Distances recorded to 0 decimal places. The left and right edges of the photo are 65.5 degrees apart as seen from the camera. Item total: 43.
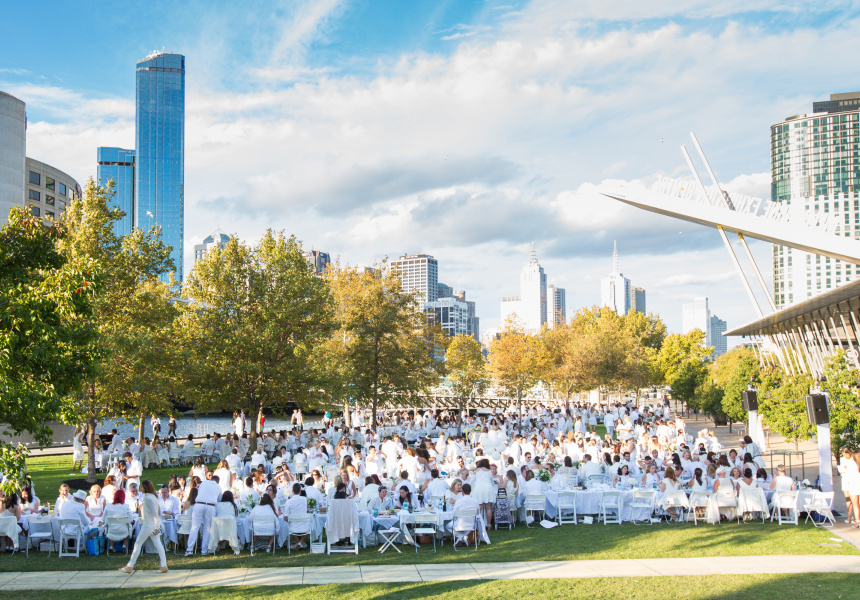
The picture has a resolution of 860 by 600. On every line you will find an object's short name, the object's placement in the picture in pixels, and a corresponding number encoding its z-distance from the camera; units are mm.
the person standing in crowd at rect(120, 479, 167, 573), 11281
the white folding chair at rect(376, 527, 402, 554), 13180
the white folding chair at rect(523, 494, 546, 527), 15367
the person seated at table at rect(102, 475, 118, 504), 13555
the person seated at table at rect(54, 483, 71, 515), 12742
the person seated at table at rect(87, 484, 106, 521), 13164
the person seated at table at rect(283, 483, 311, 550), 13070
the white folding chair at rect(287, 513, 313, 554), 12981
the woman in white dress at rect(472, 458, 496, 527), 14617
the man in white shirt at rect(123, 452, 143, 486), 16873
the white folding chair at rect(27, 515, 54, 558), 12586
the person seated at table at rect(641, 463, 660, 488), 16297
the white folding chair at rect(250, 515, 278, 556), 12789
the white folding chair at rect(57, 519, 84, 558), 12469
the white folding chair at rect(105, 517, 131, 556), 12594
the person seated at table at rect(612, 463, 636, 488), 16641
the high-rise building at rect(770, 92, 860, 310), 166500
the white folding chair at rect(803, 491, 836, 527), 14688
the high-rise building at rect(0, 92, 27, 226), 71062
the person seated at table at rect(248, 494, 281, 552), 12859
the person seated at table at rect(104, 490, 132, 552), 12680
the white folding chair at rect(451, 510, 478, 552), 13234
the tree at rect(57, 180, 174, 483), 20691
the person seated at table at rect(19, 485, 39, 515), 13312
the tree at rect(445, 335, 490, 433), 50000
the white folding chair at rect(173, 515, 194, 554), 12945
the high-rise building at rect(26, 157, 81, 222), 101000
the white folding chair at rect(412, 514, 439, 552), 13117
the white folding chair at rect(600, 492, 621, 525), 15617
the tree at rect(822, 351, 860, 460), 18094
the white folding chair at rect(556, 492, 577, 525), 15651
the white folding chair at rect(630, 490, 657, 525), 15641
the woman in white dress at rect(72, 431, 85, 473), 24656
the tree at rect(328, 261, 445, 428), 35000
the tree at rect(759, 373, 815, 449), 22016
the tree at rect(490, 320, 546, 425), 52844
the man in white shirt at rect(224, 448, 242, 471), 19930
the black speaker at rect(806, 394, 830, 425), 15547
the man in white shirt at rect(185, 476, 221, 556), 12836
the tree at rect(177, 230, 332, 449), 25547
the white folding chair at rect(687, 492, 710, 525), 15328
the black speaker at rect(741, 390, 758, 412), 20938
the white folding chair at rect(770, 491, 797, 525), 14852
